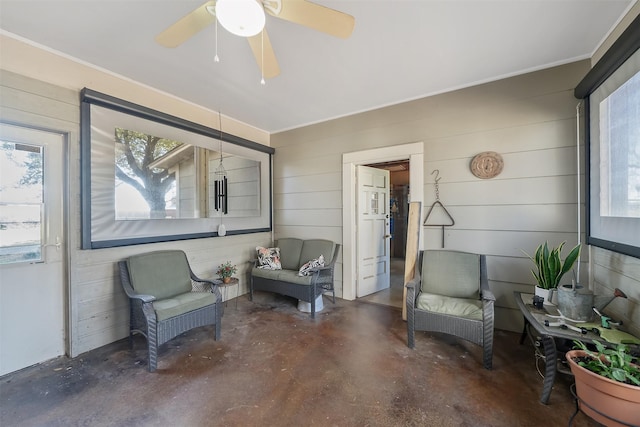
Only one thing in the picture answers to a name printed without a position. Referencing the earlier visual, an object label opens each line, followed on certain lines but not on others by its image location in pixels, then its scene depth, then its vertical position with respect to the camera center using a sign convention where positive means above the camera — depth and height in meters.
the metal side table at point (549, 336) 1.66 -0.79
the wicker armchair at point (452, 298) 2.21 -0.84
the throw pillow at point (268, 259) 3.80 -0.66
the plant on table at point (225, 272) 3.36 -0.76
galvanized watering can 1.80 -0.63
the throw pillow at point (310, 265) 3.39 -0.69
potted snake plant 2.16 -0.49
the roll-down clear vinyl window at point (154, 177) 2.46 +0.43
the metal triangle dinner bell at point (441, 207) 3.06 +0.02
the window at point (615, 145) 1.63 +0.48
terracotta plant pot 1.27 -0.96
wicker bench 3.27 -0.81
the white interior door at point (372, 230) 3.90 -0.27
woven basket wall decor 2.78 +0.52
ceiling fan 1.22 +1.10
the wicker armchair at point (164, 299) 2.24 -0.82
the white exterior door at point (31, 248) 2.10 -0.27
